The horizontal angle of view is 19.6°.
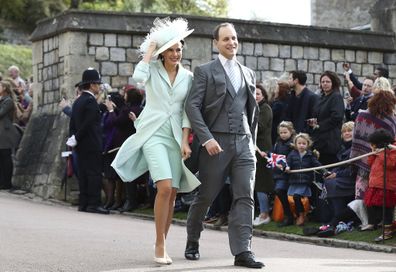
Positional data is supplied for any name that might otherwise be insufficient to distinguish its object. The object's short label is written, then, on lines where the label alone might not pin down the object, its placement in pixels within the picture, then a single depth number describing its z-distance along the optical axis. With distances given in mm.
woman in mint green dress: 9914
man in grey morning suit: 9906
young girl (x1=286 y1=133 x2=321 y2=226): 14531
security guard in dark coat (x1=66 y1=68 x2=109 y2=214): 17234
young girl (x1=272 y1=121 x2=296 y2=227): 14695
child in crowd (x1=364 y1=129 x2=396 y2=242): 12992
